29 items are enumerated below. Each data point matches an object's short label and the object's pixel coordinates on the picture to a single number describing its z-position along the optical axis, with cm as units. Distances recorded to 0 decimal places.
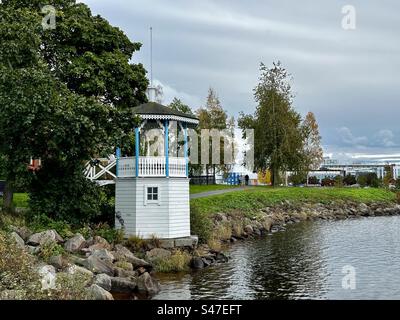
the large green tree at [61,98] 2398
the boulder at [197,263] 2461
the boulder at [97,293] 1644
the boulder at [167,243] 2638
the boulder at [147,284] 1969
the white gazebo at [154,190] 2683
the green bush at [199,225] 2922
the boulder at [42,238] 2144
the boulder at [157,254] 2456
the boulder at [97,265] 2026
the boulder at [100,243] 2361
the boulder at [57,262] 1895
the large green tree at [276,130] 6088
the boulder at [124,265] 2182
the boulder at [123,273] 2094
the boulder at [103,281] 1911
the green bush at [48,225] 2411
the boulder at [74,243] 2222
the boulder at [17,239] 1930
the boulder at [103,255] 2158
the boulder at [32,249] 2017
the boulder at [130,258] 2283
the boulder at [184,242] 2672
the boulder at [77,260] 2043
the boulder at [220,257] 2680
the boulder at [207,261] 2521
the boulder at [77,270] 1833
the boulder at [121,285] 1969
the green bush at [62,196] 2589
